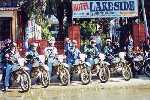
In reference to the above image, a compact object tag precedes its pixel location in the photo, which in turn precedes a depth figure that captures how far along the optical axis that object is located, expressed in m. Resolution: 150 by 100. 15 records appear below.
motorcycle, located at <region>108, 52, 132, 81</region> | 18.02
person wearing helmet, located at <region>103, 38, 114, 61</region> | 18.33
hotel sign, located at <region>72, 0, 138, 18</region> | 22.06
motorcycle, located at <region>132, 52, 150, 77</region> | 18.81
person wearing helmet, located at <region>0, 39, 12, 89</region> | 16.28
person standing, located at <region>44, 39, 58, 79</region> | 17.26
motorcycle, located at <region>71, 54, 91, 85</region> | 17.34
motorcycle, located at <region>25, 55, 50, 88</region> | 16.66
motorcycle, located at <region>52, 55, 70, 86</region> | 17.08
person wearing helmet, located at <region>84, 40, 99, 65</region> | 17.86
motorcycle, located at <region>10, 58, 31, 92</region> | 15.88
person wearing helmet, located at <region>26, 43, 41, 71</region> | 16.78
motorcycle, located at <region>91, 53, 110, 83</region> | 17.53
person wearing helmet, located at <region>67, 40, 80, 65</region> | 17.70
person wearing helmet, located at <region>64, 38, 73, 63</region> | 17.91
